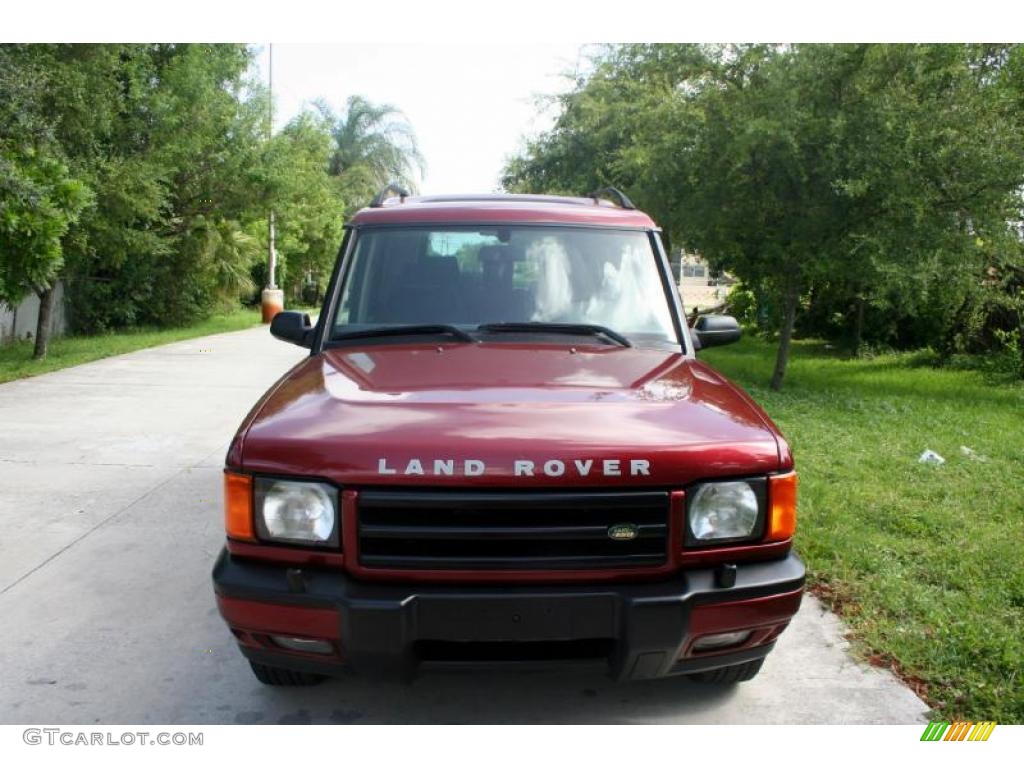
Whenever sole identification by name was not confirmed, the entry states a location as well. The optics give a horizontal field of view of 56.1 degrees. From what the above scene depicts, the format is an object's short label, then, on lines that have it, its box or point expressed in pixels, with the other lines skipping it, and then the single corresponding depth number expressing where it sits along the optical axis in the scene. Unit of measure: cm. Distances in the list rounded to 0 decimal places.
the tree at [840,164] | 1074
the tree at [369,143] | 4492
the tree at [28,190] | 963
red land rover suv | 281
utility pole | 2591
